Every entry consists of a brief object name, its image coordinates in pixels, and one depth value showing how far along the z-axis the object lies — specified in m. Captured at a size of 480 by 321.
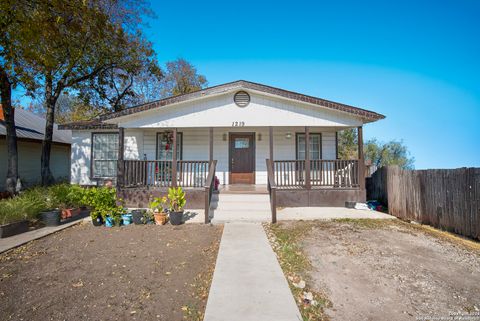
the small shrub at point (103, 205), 6.51
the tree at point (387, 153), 26.58
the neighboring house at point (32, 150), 11.96
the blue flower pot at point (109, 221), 6.47
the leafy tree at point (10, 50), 5.85
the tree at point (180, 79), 25.34
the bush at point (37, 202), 5.80
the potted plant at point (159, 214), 6.61
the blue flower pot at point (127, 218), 6.62
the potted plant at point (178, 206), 6.55
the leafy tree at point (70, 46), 6.15
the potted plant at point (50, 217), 6.45
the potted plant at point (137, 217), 6.64
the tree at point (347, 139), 26.93
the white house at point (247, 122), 8.30
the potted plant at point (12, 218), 5.54
